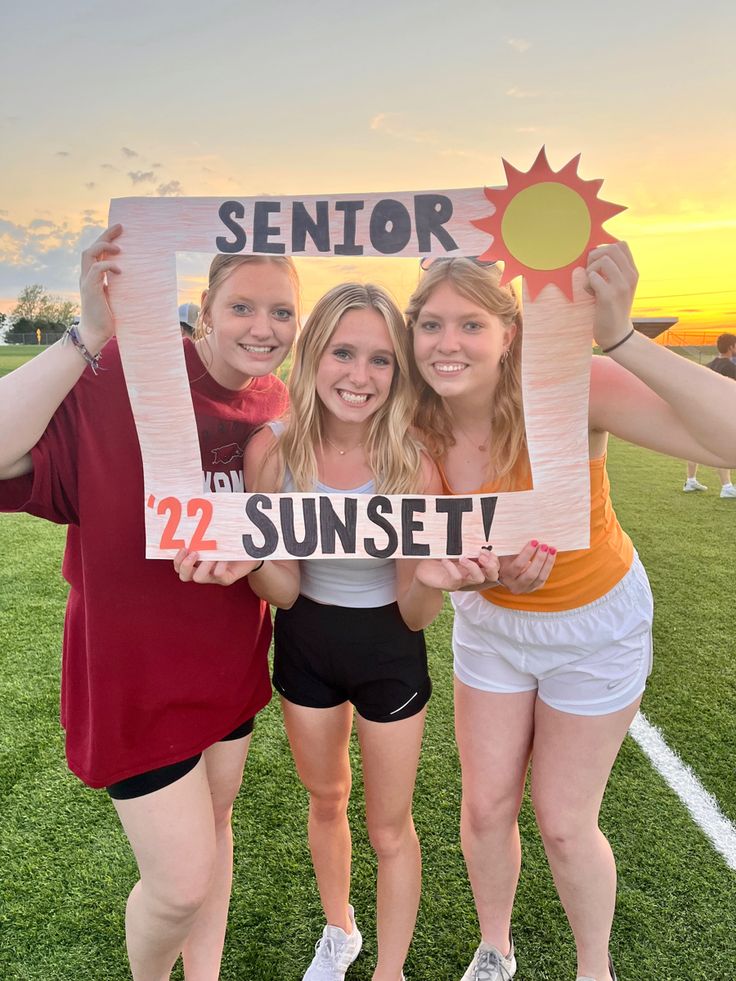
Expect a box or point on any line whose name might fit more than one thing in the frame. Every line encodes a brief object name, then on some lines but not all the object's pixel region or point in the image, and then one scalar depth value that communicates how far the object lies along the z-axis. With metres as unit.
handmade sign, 1.29
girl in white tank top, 1.40
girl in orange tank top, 1.35
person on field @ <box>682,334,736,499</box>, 7.85
